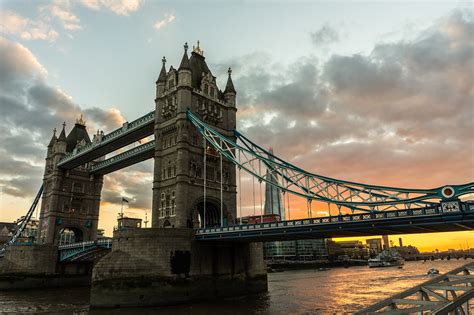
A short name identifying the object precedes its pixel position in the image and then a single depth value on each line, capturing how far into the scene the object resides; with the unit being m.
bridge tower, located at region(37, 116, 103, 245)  70.44
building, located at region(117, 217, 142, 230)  53.75
